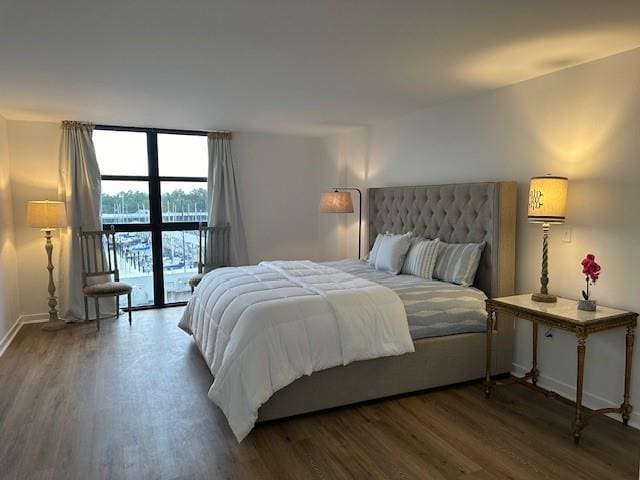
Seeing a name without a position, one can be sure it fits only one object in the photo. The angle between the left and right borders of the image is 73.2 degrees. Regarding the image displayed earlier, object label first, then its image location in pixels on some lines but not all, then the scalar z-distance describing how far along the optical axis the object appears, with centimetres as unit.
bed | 288
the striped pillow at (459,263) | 362
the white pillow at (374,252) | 462
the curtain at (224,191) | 583
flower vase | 274
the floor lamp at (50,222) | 465
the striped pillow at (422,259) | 392
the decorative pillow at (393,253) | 418
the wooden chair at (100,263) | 489
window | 550
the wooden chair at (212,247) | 573
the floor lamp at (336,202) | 538
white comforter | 264
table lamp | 294
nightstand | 256
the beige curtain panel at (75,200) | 510
